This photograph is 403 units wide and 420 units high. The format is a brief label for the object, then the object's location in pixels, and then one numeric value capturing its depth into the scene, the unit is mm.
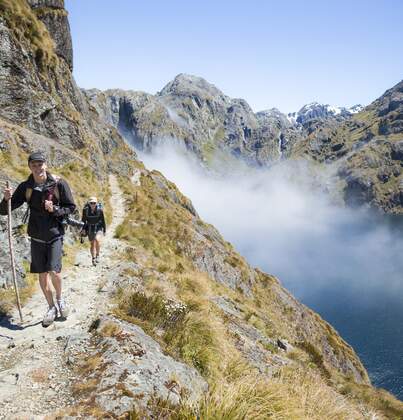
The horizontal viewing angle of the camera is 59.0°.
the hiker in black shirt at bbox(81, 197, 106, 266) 15445
